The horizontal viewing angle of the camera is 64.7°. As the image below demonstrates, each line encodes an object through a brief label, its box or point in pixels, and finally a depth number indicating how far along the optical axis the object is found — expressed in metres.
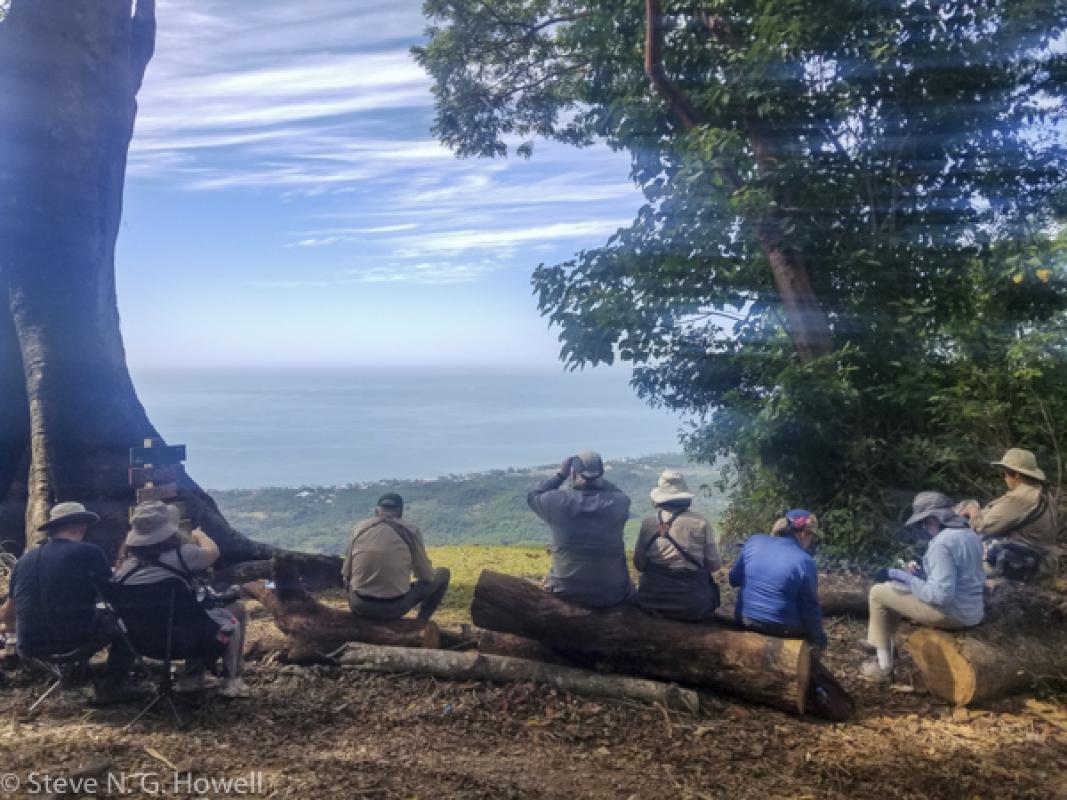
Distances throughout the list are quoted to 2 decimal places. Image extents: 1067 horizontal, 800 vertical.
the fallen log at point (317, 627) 6.80
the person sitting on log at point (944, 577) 6.51
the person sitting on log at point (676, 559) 6.65
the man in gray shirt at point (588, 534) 6.64
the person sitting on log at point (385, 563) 7.04
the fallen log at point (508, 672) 6.12
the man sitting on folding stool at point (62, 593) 5.61
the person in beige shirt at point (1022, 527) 7.48
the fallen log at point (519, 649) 6.66
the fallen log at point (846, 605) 8.85
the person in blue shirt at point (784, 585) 6.51
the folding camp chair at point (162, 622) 5.75
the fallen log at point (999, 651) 6.46
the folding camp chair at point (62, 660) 5.70
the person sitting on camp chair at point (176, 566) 5.77
